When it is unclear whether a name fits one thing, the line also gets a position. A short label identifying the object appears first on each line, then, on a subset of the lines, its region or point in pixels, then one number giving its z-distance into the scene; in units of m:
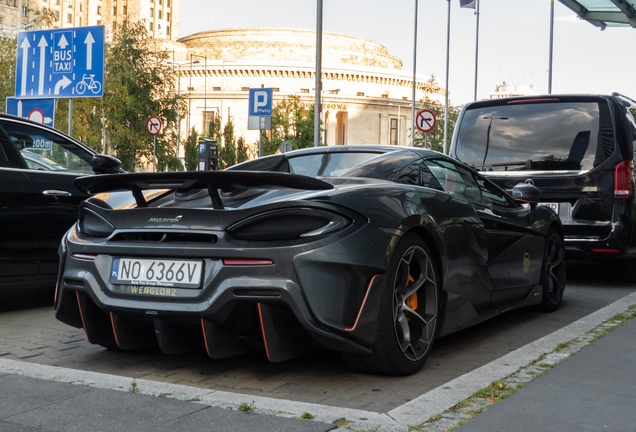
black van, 8.91
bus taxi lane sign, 15.39
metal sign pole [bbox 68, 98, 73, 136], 14.89
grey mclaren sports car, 4.15
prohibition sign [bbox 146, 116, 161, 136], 37.12
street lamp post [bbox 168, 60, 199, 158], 45.06
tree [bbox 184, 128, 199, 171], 76.53
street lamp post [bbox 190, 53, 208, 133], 104.99
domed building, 110.44
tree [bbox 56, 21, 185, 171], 39.69
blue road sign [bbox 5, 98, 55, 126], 16.03
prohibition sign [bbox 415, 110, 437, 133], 26.94
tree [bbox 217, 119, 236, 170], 85.19
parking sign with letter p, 22.12
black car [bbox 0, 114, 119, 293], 6.77
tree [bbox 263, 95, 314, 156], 75.82
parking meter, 30.44
